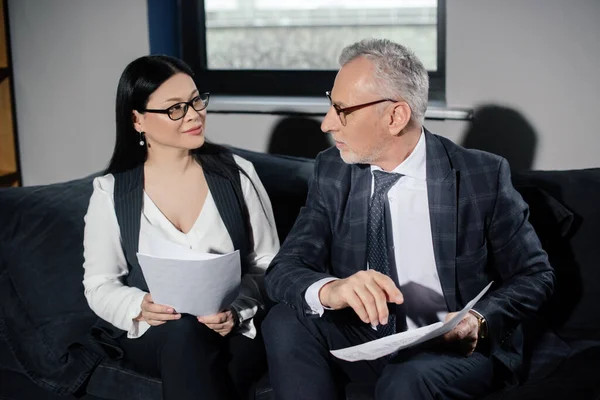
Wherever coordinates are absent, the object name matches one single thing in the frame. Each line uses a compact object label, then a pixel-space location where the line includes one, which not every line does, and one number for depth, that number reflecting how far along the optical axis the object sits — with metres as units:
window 3.04
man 1.82
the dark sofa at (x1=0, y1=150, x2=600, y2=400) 2.11
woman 2.00
